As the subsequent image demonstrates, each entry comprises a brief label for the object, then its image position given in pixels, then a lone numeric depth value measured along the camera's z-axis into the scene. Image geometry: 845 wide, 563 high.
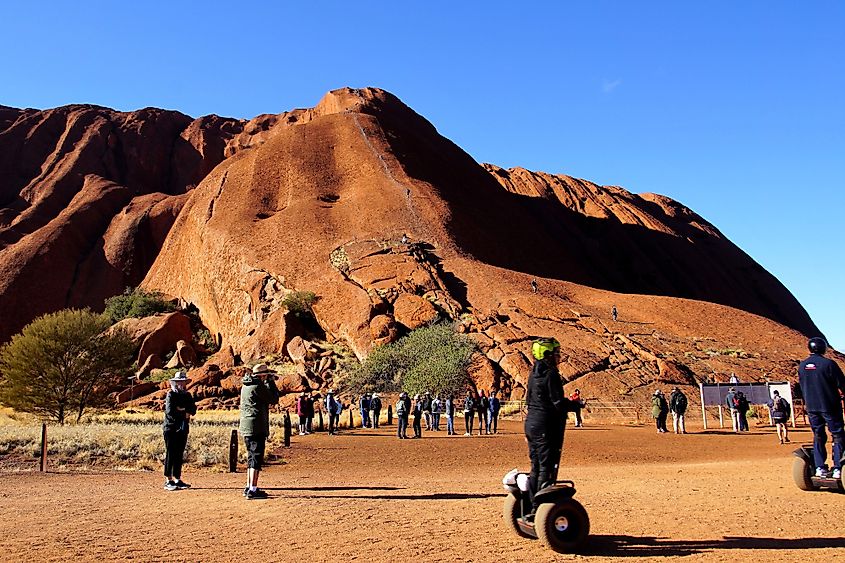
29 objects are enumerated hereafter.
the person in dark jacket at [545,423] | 7.09
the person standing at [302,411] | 26.38
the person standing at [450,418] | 27.88
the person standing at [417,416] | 26.17
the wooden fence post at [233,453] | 15.26
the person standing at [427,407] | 32.31
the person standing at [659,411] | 27.57
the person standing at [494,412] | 28.36
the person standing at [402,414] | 25.25
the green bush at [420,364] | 38.31
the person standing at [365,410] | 31.31
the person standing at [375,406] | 30.94
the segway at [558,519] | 6.75
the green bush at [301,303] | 50.09
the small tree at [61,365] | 32.25
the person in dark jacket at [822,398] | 9.19
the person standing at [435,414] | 31.14
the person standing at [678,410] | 27.25
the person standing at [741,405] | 27.56
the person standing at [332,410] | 26.42
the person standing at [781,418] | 19.04
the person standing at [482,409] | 28.78
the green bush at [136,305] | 60.97
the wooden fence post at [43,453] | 15.09
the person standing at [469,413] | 28.27
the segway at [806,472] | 9.59
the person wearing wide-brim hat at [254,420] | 10.42
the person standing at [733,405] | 27.78
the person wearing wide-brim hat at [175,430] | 11.54
